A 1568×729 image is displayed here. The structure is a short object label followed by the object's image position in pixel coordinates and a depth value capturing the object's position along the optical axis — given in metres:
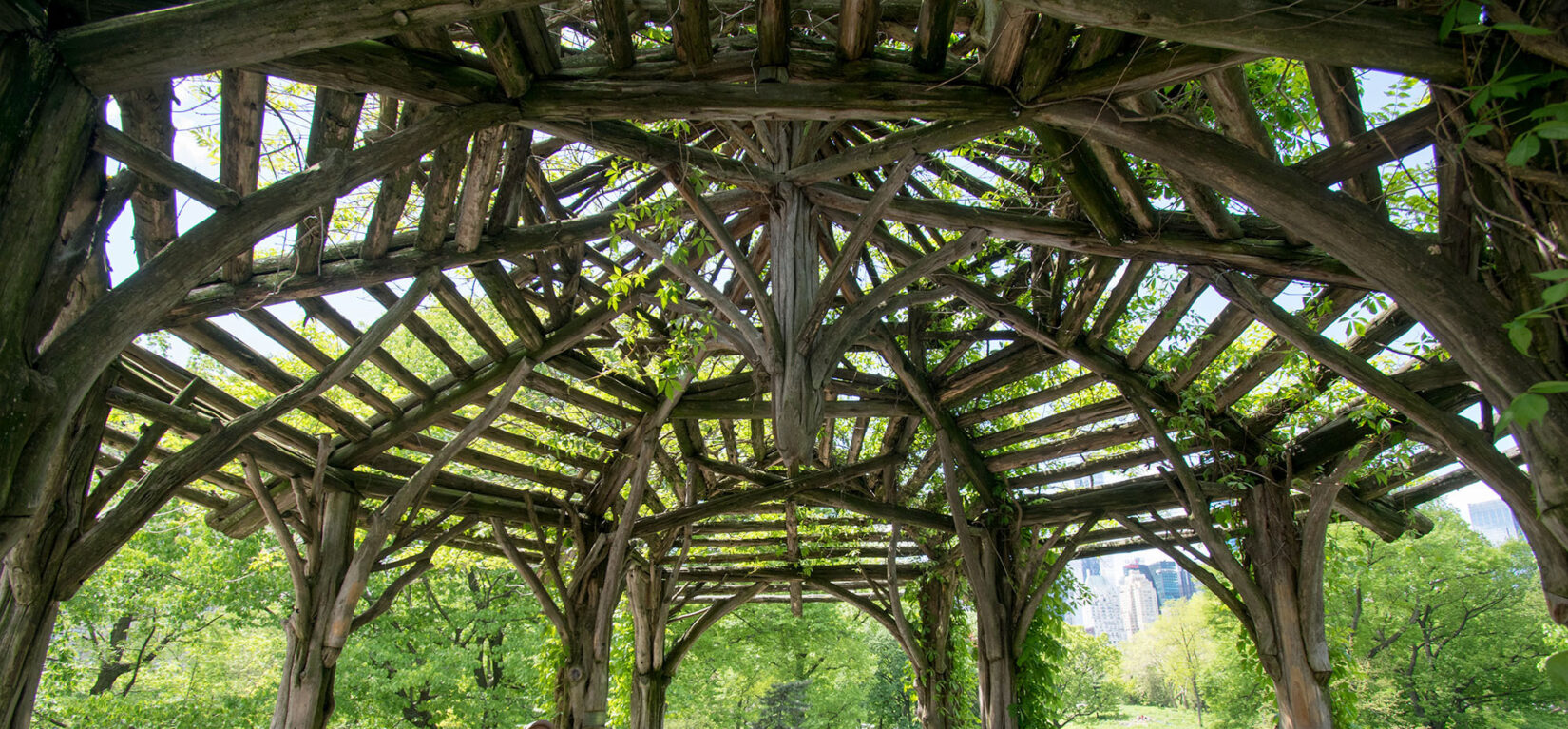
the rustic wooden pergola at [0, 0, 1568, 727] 2.00
